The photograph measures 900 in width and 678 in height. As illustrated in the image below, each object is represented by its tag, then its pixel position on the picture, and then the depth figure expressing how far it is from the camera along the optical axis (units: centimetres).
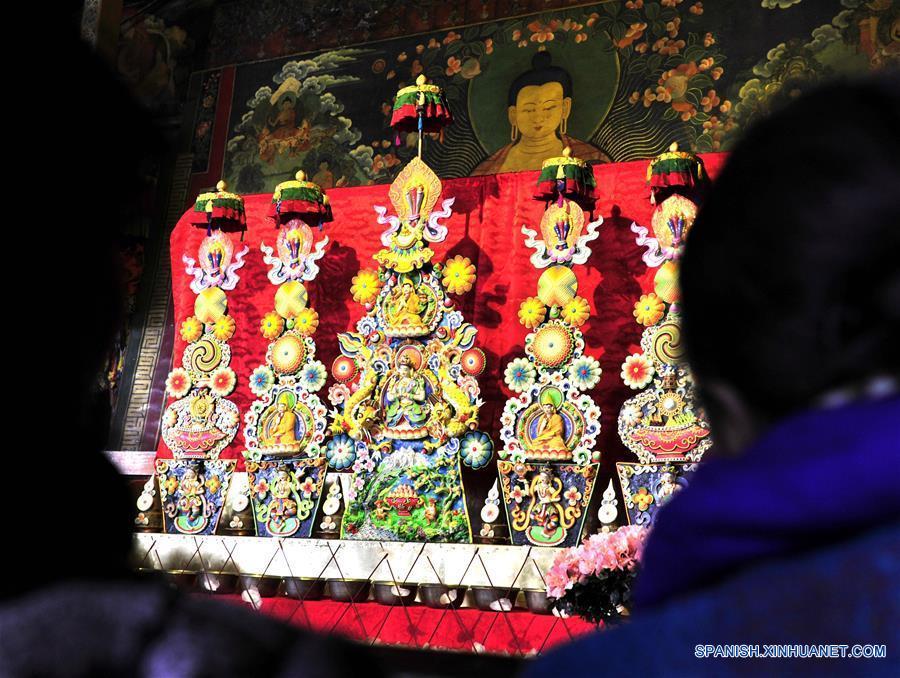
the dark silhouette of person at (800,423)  57
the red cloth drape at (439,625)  419
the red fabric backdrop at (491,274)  473
